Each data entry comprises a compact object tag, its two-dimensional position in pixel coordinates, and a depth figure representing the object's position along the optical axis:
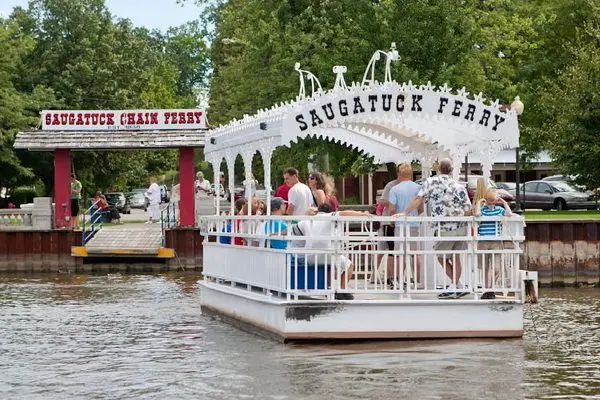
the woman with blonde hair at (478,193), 21.28
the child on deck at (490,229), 20.91
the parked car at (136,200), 87.44
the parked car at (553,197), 60.25
